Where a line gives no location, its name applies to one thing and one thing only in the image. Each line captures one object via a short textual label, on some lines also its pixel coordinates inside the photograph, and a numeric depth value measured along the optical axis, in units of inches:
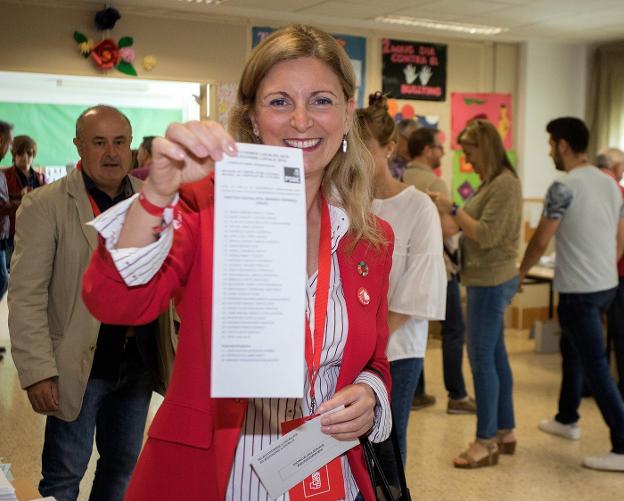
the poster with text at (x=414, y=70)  291.4
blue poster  282.7
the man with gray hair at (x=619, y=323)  176.9
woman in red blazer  49.8
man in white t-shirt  153.6
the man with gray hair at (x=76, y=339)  92.0
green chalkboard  392.5
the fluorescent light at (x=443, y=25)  269.0
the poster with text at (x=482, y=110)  304.2
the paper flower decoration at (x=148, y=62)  253.3
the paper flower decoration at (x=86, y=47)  243.8
